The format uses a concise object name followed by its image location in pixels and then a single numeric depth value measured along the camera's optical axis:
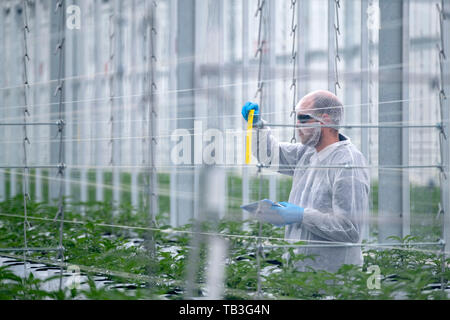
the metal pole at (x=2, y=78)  7.08
